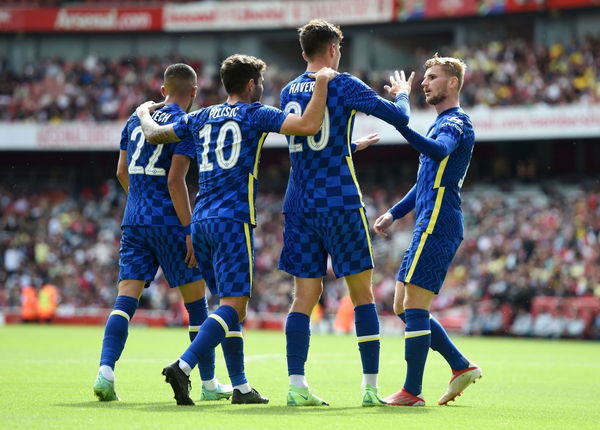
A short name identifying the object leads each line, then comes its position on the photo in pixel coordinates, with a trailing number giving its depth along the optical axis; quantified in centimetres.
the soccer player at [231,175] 1428
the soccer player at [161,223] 1577
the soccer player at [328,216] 1451
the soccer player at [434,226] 1523
